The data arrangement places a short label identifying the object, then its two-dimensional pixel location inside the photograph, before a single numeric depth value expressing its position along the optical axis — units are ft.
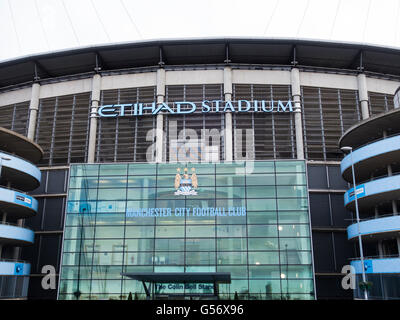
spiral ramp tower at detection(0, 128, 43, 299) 128.47
